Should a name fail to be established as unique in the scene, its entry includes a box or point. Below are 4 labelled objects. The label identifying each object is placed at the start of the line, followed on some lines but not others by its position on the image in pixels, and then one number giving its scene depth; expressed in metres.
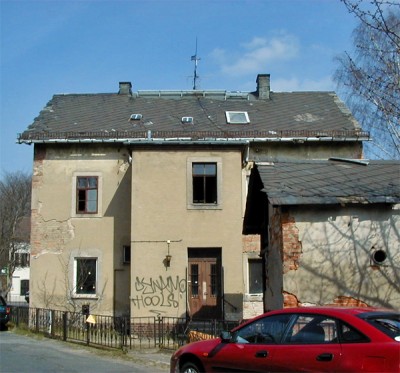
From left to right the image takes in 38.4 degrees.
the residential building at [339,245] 11.47
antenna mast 32.70
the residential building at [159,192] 20.86
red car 6.08
